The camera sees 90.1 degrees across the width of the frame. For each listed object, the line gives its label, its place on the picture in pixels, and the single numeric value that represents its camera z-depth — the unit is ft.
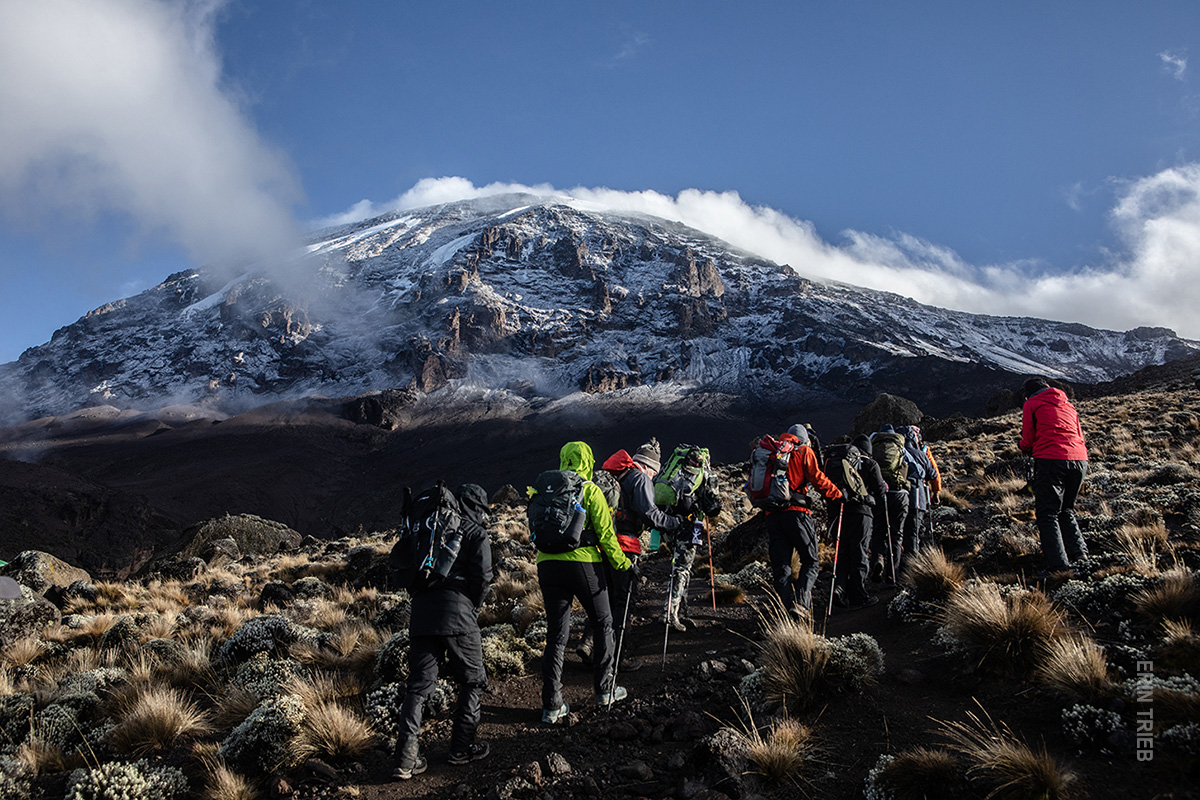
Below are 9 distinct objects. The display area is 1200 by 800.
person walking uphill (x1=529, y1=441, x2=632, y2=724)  14.69
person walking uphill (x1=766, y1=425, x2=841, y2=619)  18.70
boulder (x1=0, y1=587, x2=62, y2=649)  26.27
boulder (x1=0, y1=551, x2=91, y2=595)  39.42
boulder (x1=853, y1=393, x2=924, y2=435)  95.14
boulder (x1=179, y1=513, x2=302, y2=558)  66.69
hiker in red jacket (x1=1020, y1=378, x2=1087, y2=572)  18.10
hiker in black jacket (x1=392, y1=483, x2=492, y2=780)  13.19
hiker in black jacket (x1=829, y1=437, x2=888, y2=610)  21.33
